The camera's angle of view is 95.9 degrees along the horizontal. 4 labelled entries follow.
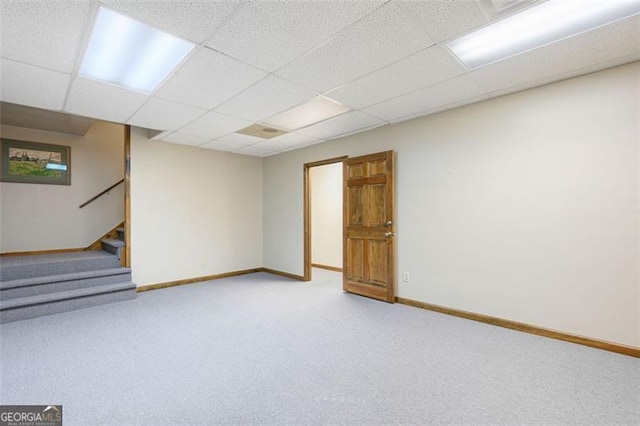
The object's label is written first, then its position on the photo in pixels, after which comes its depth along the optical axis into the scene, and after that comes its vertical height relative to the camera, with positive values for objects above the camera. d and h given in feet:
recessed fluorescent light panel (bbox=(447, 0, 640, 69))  5.98 +4.18
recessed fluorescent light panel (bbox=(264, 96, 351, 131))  10.67 +4.00
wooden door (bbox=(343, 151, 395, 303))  12.97 -0.72
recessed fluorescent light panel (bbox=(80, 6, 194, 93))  6.46 +4.11
